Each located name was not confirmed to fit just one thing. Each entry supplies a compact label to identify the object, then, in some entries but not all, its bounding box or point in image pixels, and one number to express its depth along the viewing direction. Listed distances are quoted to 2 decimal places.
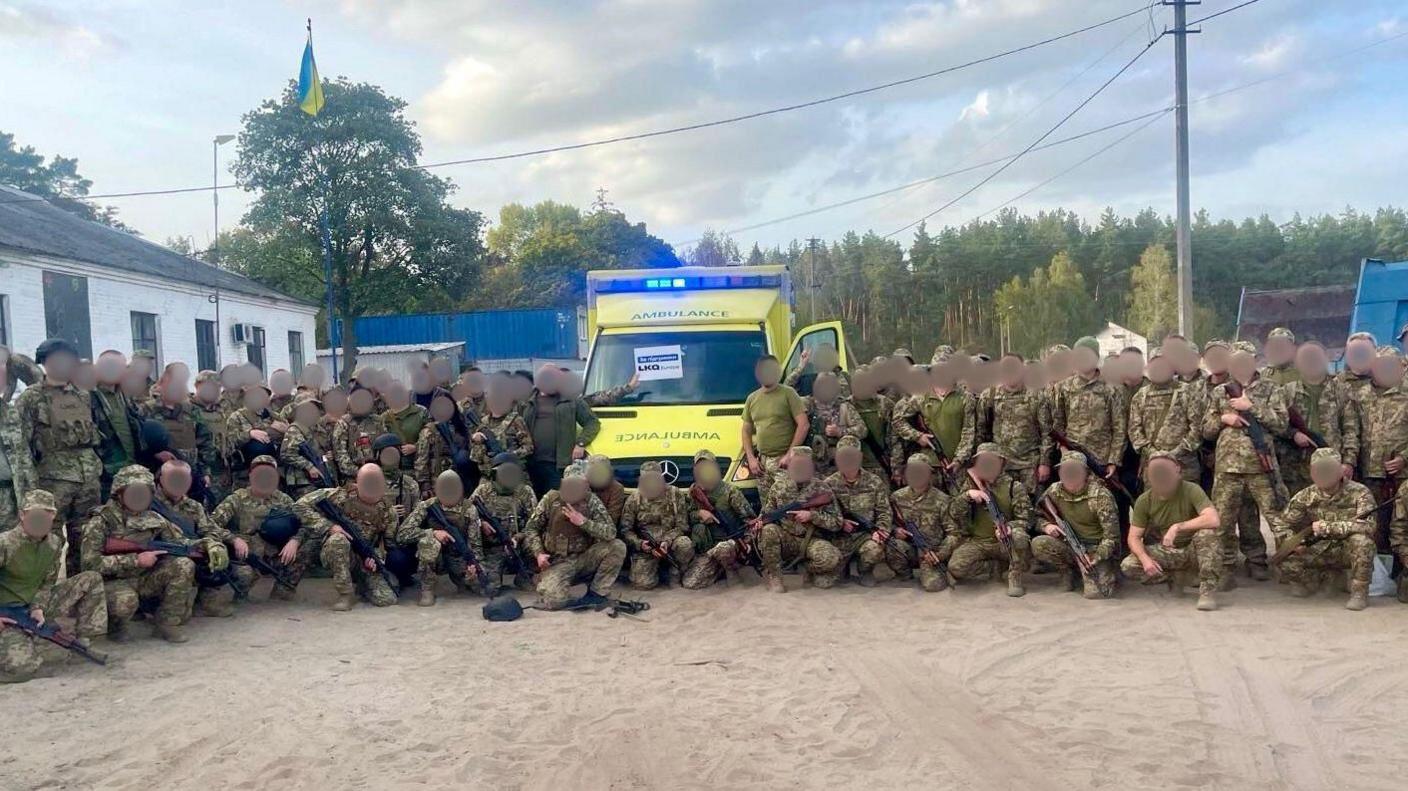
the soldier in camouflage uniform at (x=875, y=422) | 8.77
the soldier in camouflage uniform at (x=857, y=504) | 8.20
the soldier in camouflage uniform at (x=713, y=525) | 8.20
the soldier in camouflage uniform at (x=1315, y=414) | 7.64
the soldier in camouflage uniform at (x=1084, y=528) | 7.58
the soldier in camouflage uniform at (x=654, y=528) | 8.19
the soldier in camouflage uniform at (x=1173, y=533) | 7.23
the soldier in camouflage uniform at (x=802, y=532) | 8.05
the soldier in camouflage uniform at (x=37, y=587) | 6.07
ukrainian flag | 20.62
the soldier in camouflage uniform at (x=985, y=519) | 7.96
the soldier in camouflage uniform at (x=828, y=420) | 8.63
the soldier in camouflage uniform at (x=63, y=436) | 7.25
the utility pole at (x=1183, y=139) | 18.05
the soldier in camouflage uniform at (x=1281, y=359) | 8.03
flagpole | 26.19
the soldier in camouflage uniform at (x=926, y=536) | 8.03
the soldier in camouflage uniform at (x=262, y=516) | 8.00
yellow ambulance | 8.62
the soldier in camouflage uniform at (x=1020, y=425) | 8.32
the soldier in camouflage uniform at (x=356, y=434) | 8.62
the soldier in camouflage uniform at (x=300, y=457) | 8.50
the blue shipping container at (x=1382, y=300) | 11.46
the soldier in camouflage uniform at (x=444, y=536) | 7.99
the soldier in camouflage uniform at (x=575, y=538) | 7.94
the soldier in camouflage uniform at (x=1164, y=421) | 7.88
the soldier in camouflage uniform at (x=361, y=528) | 7.84
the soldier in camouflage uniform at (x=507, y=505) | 8.23
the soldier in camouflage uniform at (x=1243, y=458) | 7.59
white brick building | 18.67
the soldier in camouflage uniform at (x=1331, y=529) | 7.01
